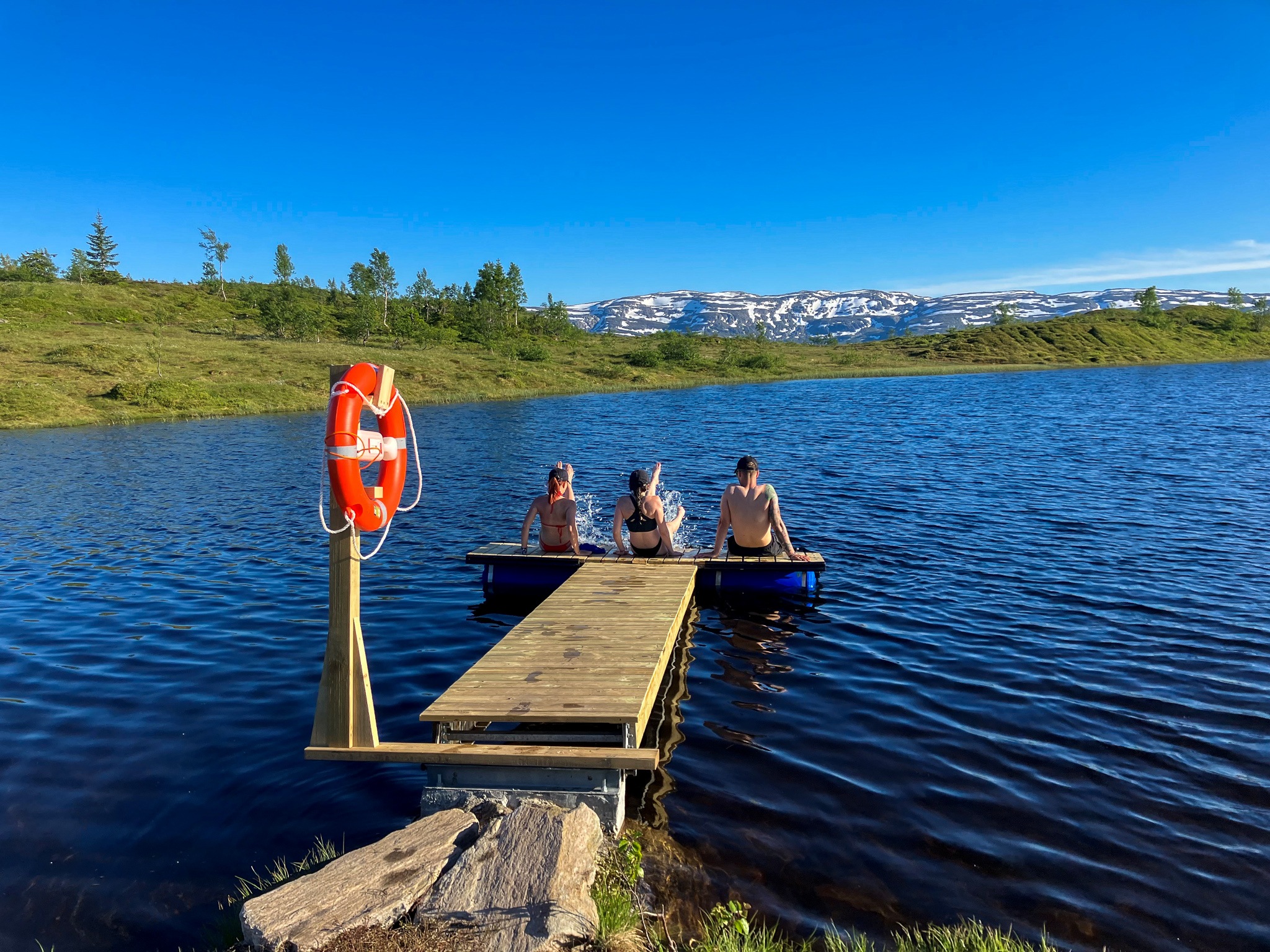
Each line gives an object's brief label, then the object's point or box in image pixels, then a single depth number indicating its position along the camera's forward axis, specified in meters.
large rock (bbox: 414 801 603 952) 4.07
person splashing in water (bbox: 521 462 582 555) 12.22
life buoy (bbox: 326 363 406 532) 5.70
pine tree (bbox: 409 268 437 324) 103.81
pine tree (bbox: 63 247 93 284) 103.50
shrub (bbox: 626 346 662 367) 83.38
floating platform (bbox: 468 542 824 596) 11.21
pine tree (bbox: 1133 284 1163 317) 146.00
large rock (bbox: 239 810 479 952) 4.00
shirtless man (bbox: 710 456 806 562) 11.30
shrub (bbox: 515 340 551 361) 78.38
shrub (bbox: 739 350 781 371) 89.25
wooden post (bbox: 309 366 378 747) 5.86
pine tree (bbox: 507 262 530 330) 101.19
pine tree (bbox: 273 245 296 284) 95.94
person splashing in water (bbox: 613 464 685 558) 11.98
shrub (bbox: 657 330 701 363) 88.06
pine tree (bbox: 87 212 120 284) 110.19
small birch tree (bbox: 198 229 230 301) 104.75
